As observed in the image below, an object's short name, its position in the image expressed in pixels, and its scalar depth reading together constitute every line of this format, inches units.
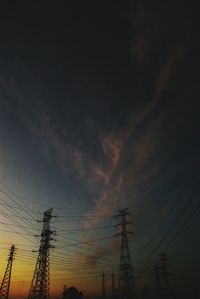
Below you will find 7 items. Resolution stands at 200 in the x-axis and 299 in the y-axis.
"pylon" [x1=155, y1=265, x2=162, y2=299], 3575.3
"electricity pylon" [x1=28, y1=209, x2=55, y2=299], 1906.7
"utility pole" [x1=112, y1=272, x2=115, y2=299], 4124.5
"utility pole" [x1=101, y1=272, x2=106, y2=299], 4661.9
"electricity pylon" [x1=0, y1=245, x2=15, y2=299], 2095.0
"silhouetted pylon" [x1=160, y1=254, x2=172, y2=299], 3341.5
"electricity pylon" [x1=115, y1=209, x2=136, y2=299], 1857.8
